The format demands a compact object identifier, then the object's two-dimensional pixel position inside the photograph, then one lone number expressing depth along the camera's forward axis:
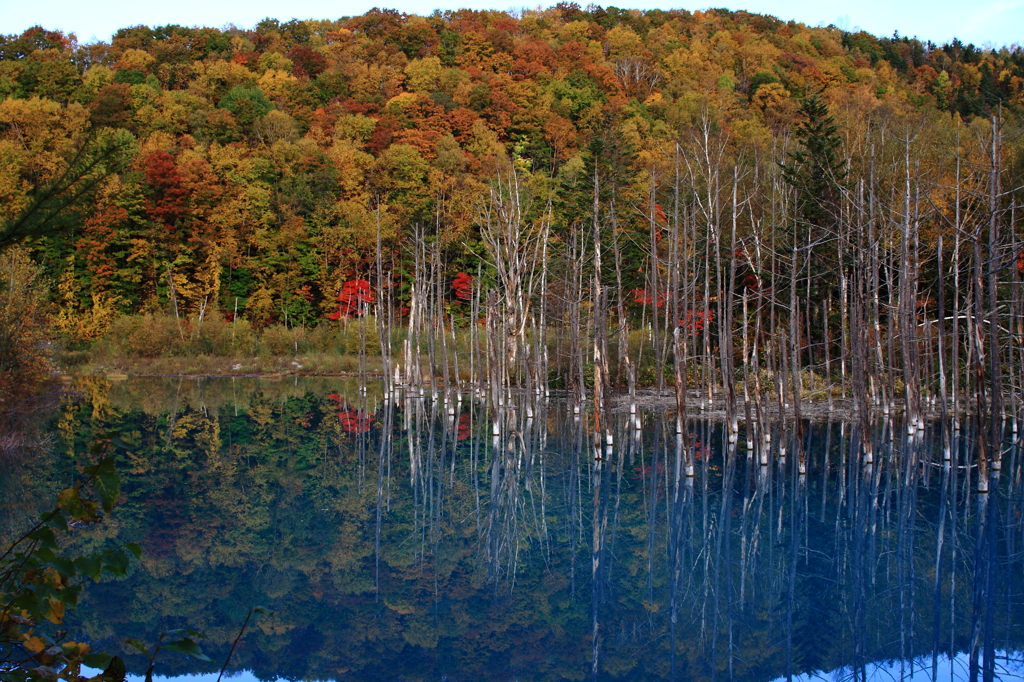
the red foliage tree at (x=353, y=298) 42.19
